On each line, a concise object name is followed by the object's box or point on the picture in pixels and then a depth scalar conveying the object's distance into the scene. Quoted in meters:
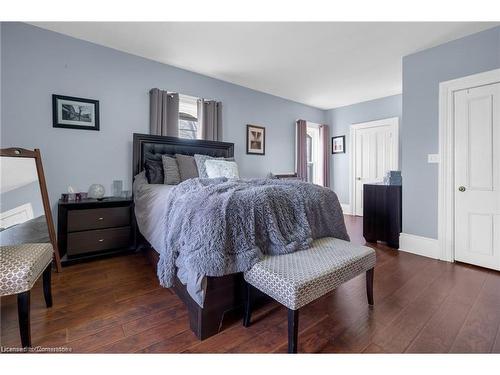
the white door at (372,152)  4.73
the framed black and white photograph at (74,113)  2.61
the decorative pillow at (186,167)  3.00
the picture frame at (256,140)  4.31
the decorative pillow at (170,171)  2.88
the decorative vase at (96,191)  2.67
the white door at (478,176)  2.37
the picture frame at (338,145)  5.58
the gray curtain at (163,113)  3.18
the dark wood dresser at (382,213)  3.11
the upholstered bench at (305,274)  1.17
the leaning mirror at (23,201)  1.99
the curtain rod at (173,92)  3.20
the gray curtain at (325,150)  5.67
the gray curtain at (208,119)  3.66
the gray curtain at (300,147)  5.09
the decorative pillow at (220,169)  2.98
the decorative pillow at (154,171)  2.90
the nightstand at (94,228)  2.42
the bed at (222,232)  1.35
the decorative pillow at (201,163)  3.07
